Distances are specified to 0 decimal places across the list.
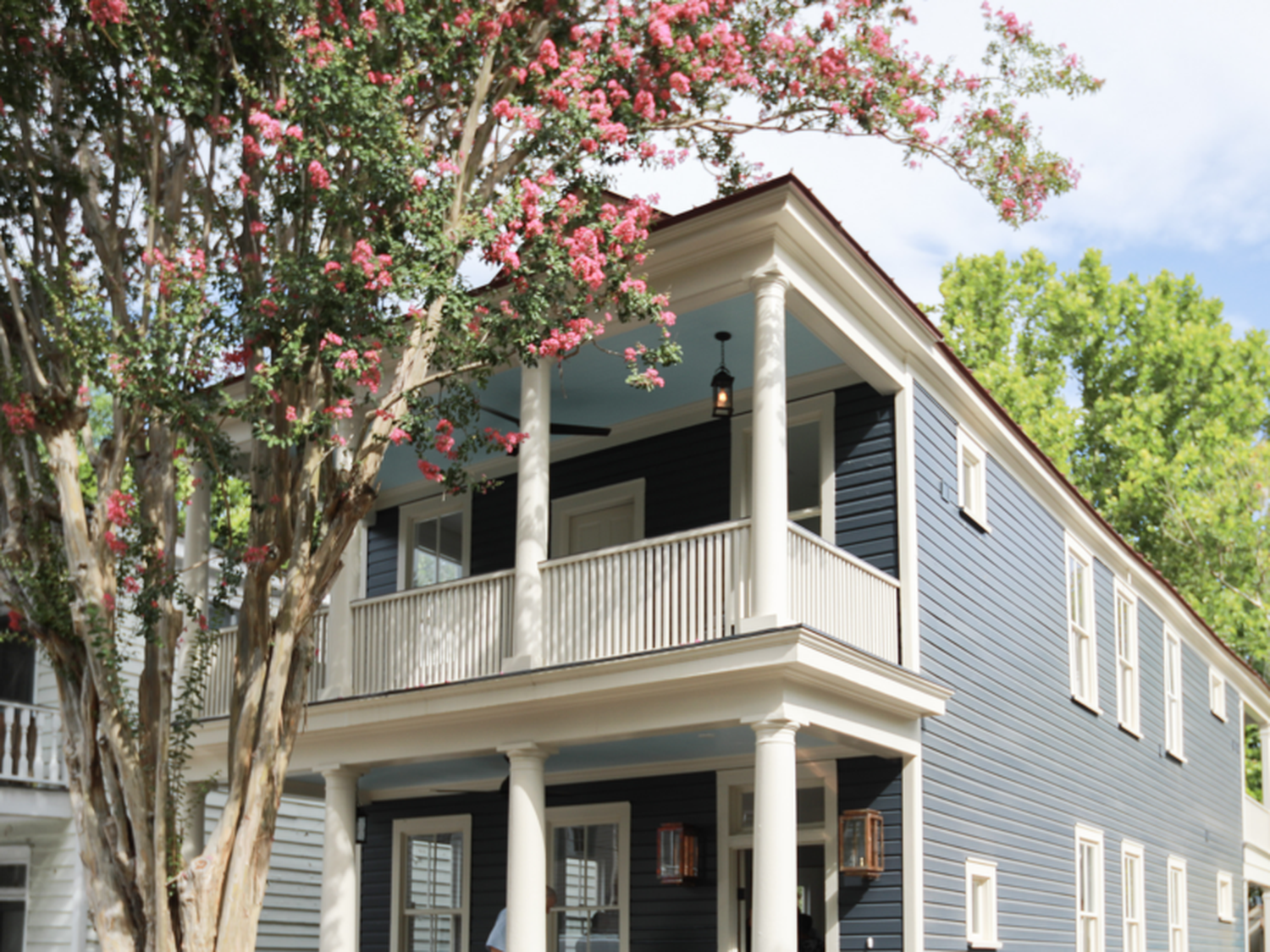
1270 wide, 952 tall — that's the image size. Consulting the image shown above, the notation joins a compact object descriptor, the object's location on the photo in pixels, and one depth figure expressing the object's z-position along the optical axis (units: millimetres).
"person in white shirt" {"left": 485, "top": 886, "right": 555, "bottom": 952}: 10320
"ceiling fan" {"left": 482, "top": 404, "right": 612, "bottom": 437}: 12305
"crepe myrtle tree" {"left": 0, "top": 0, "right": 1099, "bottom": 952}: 8172
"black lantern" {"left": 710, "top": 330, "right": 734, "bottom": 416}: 10625
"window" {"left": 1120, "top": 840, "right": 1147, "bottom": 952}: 15148
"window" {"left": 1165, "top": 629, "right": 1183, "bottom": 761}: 18359
